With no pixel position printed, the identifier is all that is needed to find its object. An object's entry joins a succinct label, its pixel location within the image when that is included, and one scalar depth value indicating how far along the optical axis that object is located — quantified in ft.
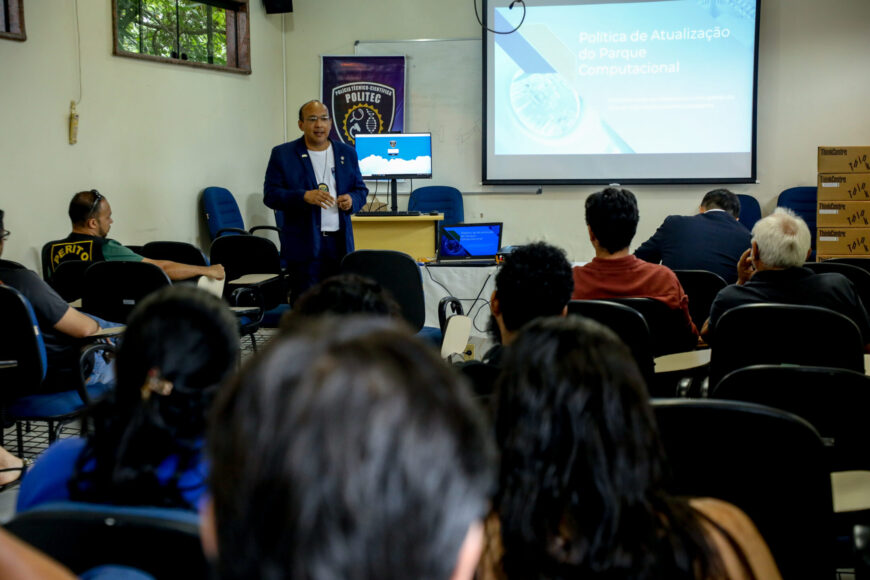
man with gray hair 8.19
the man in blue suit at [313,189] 14.53
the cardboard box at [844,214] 16.29
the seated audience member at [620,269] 9.12
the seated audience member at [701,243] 12.88
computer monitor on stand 20.25
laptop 14.84
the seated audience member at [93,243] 11.95
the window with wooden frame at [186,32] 18.13
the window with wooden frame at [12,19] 14.66
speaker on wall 23.13
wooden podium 16.02
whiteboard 23.66
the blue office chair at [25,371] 8.36
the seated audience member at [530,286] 6.54
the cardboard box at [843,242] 16.39
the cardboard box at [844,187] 16.21
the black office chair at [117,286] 10.61
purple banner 23.65
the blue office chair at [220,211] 20.07
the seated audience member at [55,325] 8.96
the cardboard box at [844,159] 16.07
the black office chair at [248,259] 15.11
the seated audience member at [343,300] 5.46
